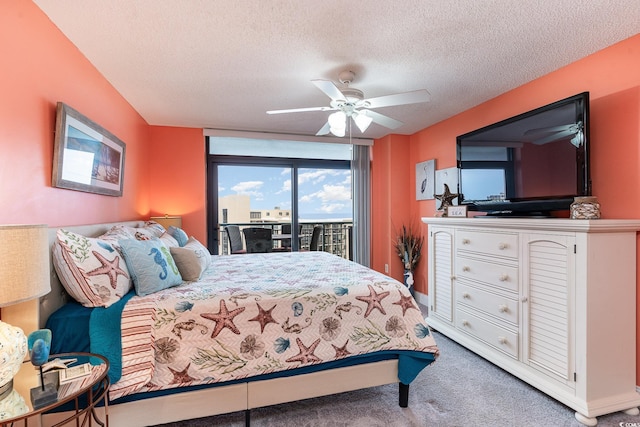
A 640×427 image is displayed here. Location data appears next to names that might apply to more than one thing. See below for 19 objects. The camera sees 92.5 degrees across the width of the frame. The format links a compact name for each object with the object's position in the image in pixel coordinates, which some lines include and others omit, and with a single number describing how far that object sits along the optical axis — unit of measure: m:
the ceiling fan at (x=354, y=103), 2.14
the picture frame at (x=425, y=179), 4.02
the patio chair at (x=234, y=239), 4.43
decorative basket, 1.92
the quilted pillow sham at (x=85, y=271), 1.54
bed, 1.51
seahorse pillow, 1.75
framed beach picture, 1.88
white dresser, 1.82
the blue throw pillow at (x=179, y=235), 2.82
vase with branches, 4.23
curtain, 4.60
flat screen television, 2.08
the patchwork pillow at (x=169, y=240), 2.48
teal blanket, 1.47
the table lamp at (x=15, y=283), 1.03
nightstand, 1.04
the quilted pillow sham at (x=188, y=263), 2.09
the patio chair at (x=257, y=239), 4.27
